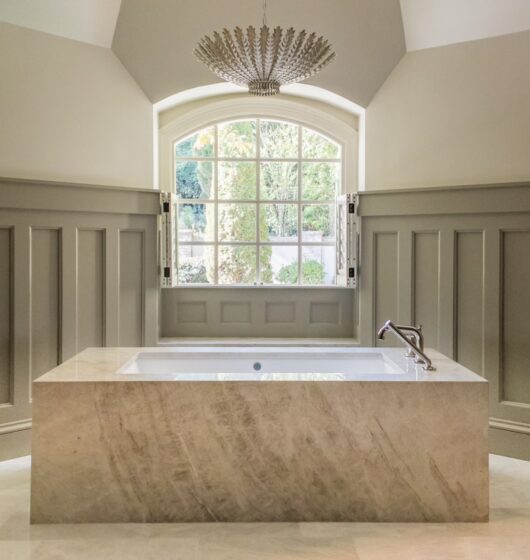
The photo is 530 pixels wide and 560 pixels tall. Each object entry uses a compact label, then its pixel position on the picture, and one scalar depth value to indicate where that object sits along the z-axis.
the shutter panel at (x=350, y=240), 4.00
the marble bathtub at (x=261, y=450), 2.49
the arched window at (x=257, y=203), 4.33
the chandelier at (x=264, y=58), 2.30
